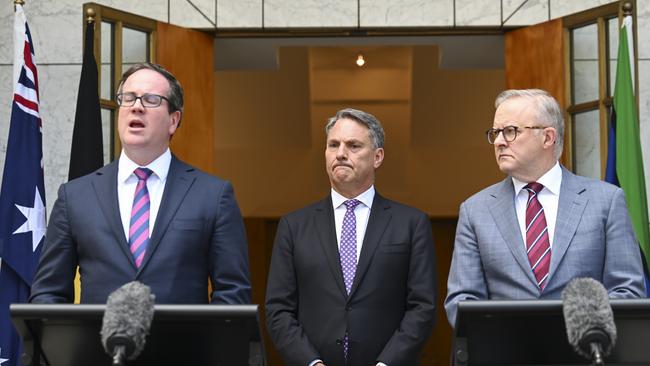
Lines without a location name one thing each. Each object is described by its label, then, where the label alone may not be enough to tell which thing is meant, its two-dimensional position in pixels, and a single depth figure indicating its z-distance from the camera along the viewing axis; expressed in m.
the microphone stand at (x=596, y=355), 4.07
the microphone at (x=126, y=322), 4.22
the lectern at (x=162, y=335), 4.34
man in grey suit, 5.81
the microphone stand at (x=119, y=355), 4.14
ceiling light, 17.67
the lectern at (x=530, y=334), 4.31
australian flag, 8.94
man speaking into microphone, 5.64
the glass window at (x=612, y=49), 9.87
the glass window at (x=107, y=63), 9.72
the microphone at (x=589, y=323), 4.16
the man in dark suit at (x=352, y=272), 6.66
